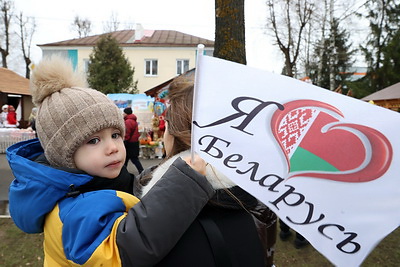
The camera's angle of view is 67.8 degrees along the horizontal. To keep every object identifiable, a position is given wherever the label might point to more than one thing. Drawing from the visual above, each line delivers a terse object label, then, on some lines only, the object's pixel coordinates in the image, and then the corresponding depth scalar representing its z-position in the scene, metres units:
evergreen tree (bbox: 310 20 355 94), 25.05
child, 0.94
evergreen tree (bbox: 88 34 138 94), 22.08
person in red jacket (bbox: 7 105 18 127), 12.33
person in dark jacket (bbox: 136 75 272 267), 0.98
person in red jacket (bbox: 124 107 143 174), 6.90
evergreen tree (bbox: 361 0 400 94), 20.39
